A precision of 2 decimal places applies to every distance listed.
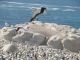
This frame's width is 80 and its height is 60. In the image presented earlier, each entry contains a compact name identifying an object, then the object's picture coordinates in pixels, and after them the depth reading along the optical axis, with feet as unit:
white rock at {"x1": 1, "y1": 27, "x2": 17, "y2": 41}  61.82
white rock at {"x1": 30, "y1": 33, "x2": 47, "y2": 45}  60.18
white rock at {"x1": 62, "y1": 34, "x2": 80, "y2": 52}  58.54
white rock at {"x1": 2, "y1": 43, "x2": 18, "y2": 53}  51.62
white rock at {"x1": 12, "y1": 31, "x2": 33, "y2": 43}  60.64
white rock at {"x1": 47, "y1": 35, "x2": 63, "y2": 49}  59.06
